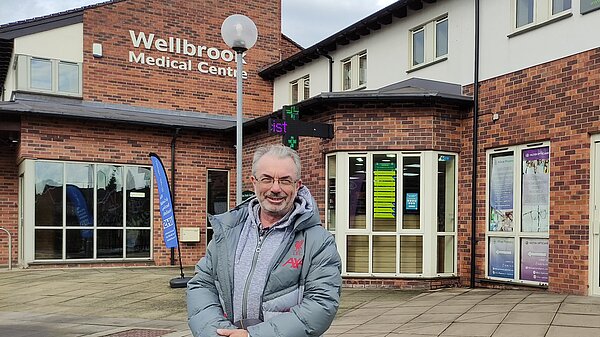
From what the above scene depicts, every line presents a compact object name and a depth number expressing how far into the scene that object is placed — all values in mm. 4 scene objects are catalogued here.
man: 2475
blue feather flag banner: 10281
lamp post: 6809
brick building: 8766
